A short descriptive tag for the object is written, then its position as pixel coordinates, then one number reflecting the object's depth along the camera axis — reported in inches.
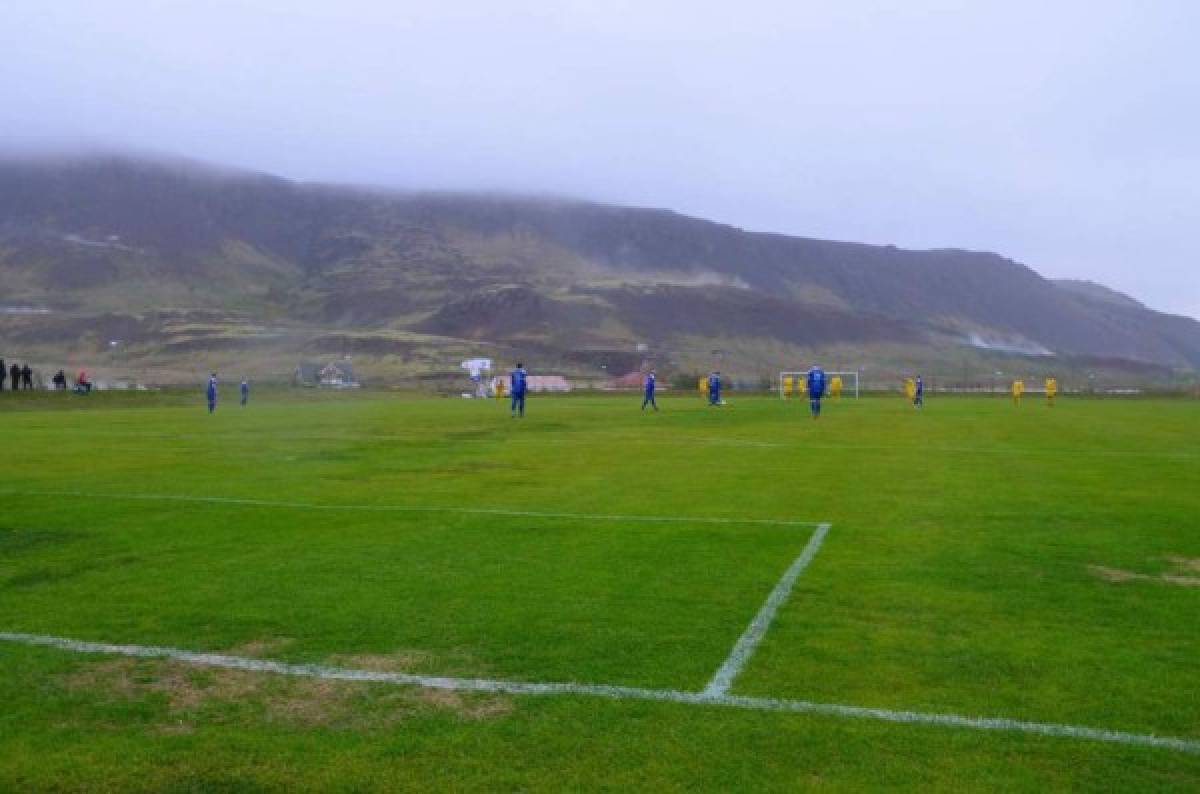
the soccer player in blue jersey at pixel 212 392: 1802.4
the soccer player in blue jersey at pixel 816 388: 1605.6
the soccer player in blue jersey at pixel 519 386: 1563.7
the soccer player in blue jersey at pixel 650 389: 1852.6
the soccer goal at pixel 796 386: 2867.1
